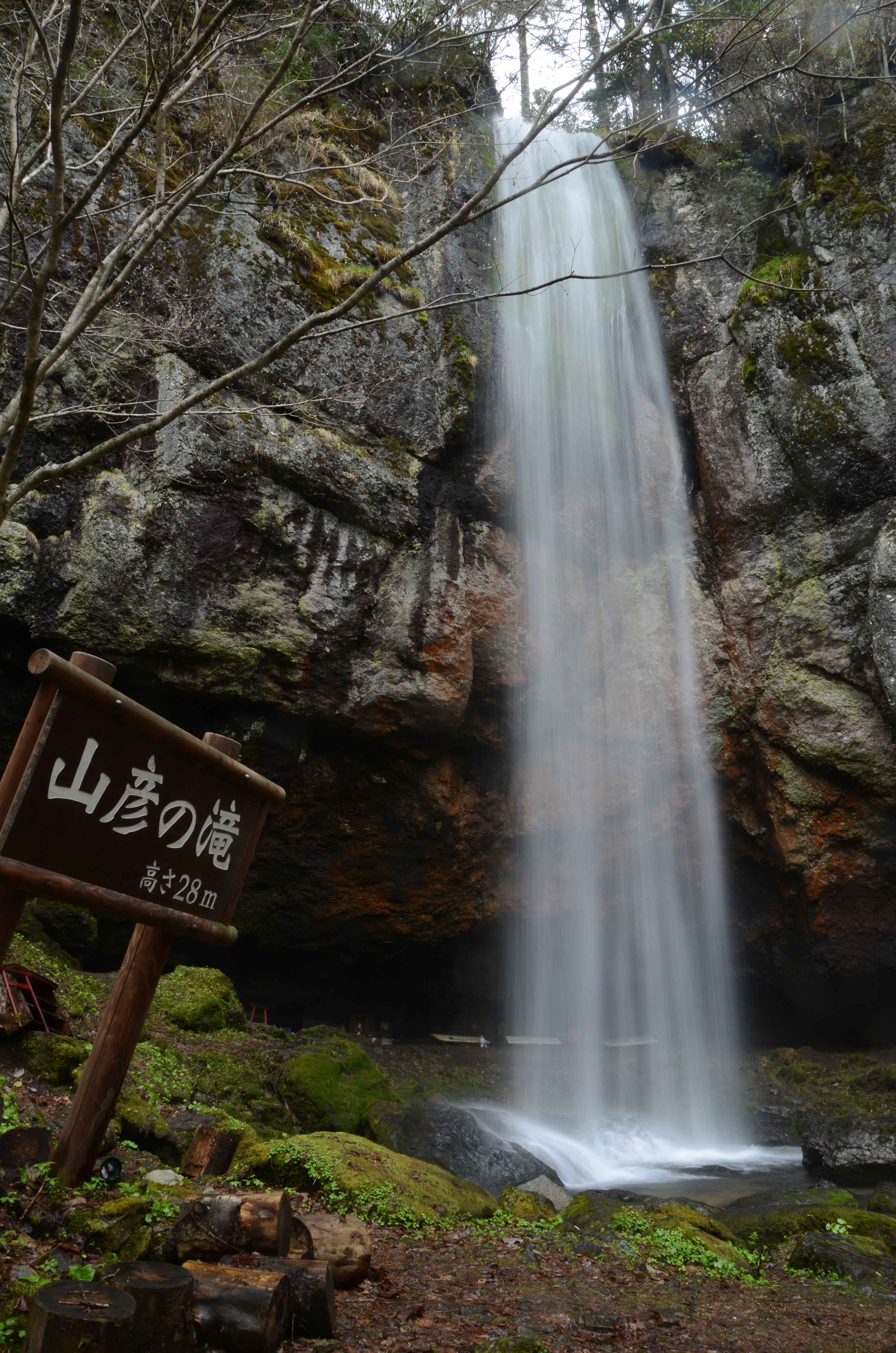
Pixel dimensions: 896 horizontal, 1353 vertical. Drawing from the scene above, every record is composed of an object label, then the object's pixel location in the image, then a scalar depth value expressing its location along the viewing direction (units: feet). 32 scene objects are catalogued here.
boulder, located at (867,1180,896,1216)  22.88
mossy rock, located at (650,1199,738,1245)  17.60
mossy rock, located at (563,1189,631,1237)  17.13
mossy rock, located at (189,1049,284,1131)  19.67
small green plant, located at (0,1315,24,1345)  7.61
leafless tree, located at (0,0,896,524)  12.12
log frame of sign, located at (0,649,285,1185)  8.95
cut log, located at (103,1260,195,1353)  7.38
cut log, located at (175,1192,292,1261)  10.05
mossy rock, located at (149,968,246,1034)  25.32
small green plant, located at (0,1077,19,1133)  12.14
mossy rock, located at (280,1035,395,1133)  22.57
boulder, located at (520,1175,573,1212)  21.56
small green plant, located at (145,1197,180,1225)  10.51
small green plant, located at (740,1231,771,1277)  16.62
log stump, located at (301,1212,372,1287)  11.41
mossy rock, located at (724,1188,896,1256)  18.90
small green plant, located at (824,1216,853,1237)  18.84
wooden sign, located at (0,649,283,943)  9.01
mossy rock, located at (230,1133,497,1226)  14.84
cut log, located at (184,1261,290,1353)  8.54
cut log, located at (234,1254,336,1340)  9.59
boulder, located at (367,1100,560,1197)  22.31
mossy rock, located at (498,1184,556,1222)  17.98
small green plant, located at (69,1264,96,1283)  8.66
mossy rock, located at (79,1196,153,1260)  9.68
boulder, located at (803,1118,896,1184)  26.71
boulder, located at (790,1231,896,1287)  15.76
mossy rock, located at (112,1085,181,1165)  14.66
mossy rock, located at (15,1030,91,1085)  15.55
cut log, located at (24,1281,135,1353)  6.74
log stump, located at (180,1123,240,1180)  13.28
